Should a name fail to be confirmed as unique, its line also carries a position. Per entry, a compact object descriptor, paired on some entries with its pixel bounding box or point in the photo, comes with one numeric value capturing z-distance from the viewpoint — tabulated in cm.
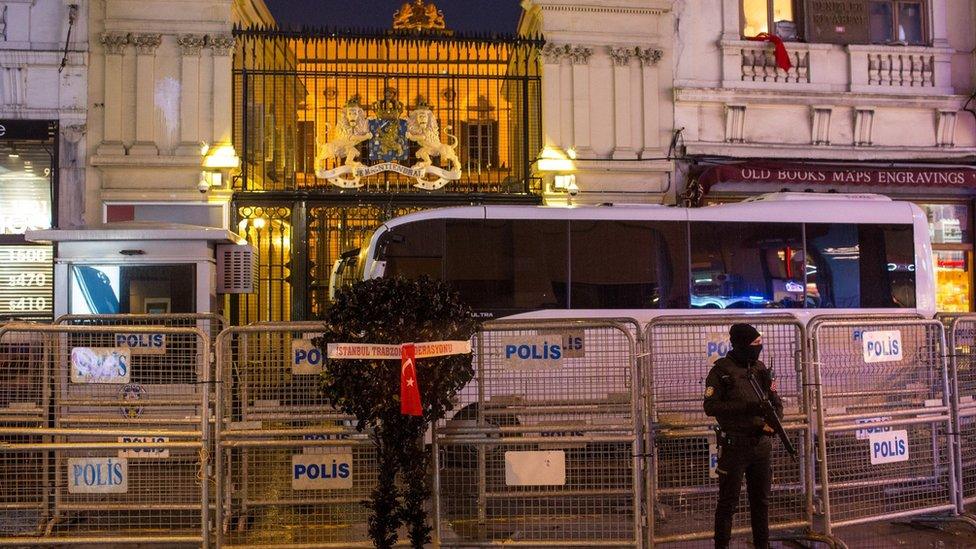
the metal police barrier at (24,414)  749
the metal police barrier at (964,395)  855
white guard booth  1213
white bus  1184
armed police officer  682
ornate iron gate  1627
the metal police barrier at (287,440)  738
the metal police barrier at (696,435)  768
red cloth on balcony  1708
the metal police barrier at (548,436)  743
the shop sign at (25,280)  1571
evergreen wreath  648
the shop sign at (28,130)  1562
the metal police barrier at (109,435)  739
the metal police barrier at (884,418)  813
